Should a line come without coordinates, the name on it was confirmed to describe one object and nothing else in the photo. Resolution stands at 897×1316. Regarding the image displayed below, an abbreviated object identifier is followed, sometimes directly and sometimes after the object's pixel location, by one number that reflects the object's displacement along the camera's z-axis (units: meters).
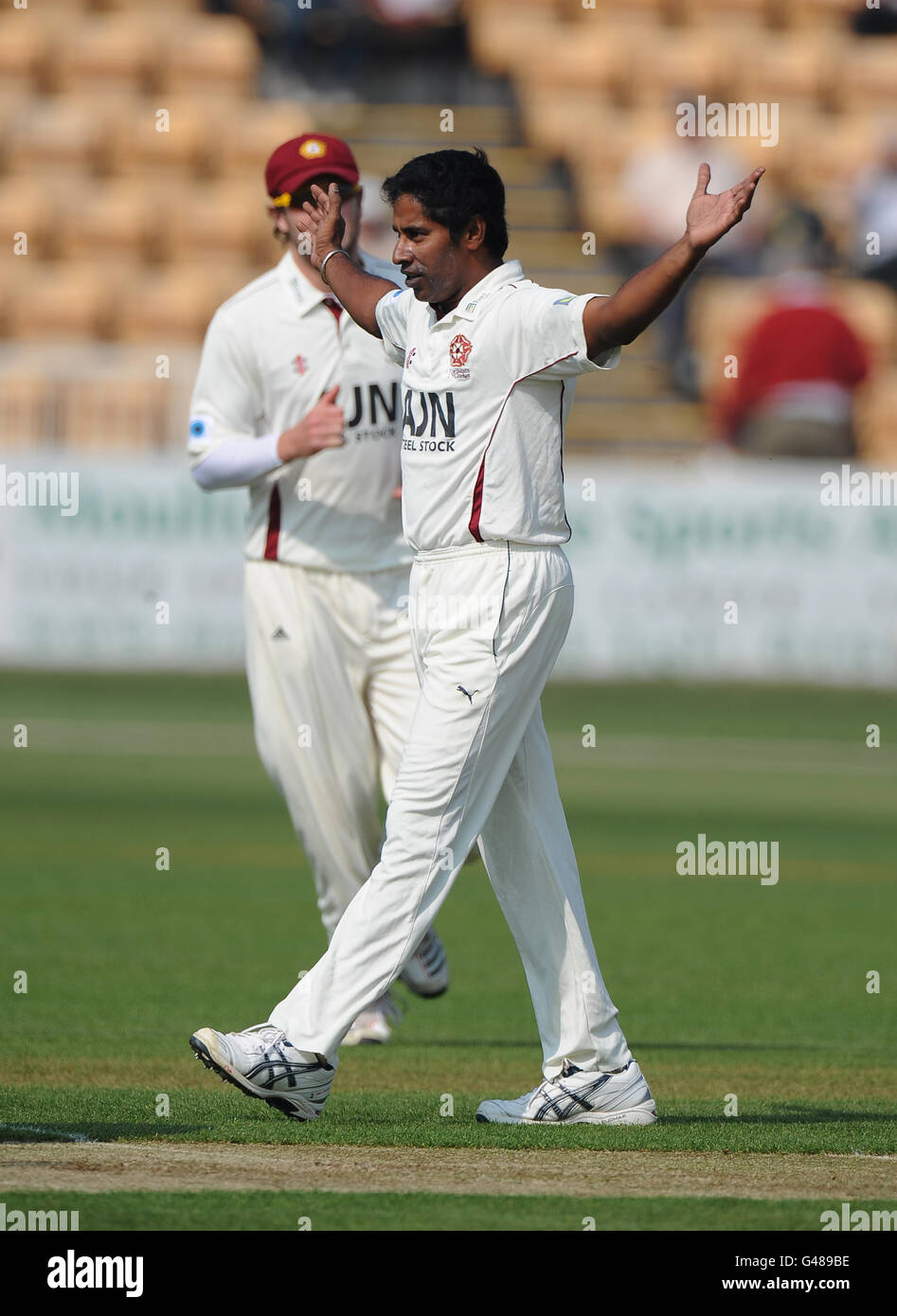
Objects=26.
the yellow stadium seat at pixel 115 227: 25.92
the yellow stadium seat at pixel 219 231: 25.86
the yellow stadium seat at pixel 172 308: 24.47
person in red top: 20.08
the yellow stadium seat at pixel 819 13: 29.89
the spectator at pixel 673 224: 24.16
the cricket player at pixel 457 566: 5.88
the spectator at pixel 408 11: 27.61
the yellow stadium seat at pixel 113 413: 21.44
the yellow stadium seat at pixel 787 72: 28.39
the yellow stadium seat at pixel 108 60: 27.31
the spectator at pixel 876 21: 30.06
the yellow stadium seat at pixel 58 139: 26.48
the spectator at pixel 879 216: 24.12
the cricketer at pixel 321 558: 8.12
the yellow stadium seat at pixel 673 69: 27.89
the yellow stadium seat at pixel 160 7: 28.34
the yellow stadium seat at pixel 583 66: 28.05
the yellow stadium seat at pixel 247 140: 26.81
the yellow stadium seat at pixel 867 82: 29.11
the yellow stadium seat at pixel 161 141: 26.84
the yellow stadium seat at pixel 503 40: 28.16
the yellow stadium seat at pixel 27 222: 25.47
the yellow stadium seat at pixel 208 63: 27.34
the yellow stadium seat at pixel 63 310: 24.55
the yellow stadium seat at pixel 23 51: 27.08
